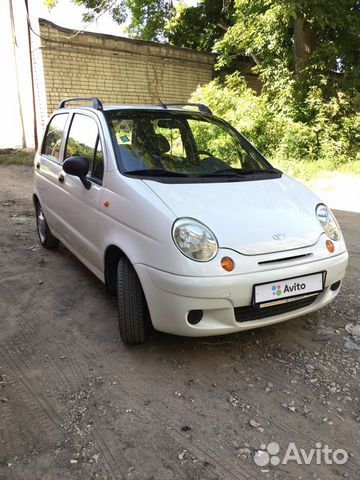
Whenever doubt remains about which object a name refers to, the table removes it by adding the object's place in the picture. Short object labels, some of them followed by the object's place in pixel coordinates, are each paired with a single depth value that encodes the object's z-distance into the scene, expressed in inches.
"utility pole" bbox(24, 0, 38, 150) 442.5
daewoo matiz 96.3
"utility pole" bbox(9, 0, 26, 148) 480.7
